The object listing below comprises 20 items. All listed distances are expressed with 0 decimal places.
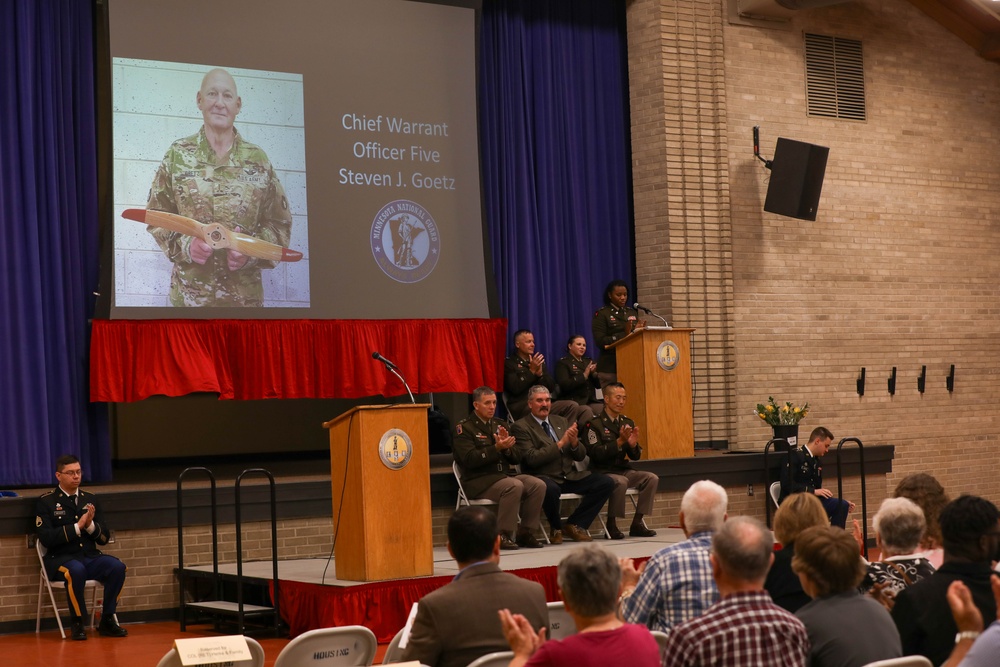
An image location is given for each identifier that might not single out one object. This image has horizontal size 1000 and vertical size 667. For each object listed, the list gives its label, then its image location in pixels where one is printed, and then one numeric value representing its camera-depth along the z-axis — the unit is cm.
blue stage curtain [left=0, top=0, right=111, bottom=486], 927
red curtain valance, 954
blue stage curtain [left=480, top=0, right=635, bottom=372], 1191
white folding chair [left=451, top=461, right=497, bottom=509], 927
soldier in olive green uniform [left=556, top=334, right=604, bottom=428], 1120
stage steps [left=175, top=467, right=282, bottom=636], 769
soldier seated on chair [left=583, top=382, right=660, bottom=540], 988
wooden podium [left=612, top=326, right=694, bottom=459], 1079
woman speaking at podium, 1166
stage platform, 731
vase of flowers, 1182
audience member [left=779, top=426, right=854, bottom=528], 1062
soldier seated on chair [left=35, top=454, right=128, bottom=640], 797
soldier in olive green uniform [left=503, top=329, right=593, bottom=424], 1088
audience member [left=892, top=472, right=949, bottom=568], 500
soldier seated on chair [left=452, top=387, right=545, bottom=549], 918
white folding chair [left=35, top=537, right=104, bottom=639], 800
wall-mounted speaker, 1241
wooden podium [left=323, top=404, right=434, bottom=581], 746
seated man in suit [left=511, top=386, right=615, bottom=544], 960
